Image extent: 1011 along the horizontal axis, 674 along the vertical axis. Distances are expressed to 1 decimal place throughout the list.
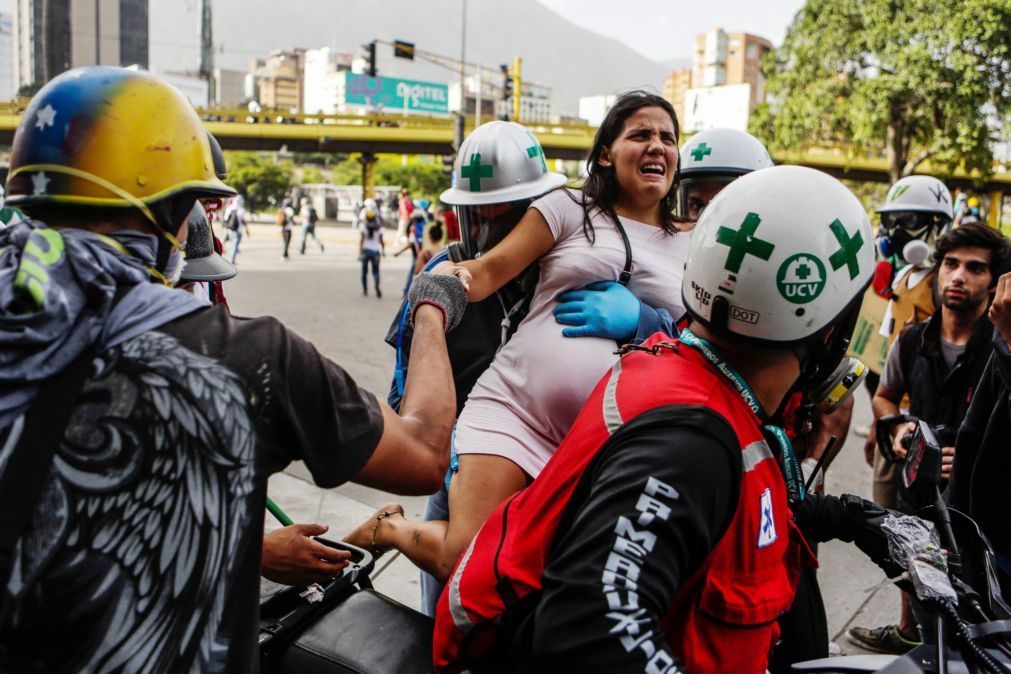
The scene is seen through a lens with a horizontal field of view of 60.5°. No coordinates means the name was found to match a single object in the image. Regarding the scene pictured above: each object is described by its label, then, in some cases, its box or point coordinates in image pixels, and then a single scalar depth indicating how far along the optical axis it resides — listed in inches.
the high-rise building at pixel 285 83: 5949.8
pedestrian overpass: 1566.2
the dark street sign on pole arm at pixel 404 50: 897.5
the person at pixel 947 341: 130.7
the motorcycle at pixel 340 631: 69.7
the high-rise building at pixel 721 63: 4884.4
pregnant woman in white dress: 88.7
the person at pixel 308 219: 956.7
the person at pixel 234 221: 840.2
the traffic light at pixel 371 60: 1098.9
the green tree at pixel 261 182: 2368.4
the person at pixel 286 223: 886.4
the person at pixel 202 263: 110.0
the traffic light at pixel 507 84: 980.7
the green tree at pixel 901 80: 912.3
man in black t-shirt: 44.4
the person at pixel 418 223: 722.8
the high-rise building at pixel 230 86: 5999.0
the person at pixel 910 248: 184.5
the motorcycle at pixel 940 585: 54.4
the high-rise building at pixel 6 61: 5419.3
